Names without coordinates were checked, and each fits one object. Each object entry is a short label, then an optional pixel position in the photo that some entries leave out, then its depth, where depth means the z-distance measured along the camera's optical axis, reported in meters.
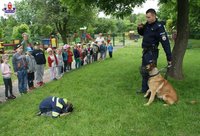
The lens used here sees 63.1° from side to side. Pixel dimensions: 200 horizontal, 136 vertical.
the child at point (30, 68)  5.53
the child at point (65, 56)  7.63
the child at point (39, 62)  6.01
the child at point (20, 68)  5.21
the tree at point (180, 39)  5.49
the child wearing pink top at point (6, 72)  4.98
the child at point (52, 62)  6.48
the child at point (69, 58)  7.84
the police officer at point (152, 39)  3.96
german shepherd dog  3.92
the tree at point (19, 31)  20.44
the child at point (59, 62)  6.91
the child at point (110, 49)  11.04
